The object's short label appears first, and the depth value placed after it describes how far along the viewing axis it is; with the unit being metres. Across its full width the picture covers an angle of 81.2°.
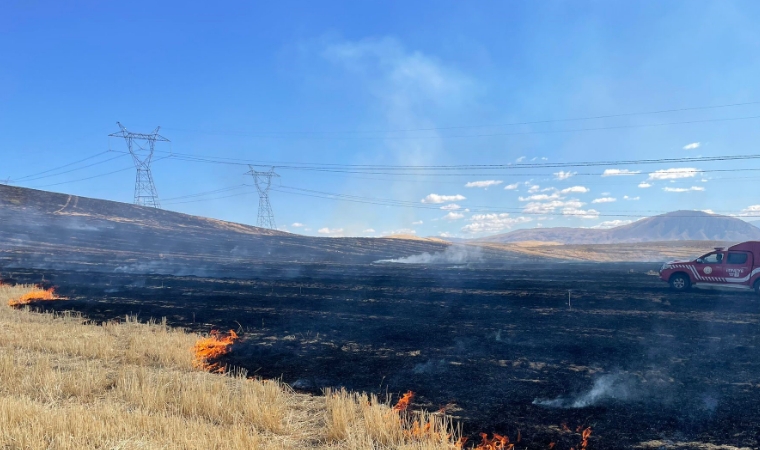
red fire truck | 19.61
